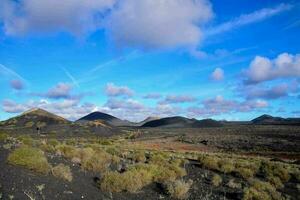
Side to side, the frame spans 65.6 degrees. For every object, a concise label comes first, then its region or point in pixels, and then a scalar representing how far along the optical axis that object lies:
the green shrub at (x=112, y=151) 21.68
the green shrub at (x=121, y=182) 9.38
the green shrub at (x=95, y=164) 11.81
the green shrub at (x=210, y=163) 16.62
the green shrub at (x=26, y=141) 18.36
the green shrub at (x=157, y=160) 16.03
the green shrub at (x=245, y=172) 14.65
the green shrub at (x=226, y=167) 15.64
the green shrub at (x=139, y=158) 17.57
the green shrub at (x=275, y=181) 13.20
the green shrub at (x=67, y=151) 14.32
